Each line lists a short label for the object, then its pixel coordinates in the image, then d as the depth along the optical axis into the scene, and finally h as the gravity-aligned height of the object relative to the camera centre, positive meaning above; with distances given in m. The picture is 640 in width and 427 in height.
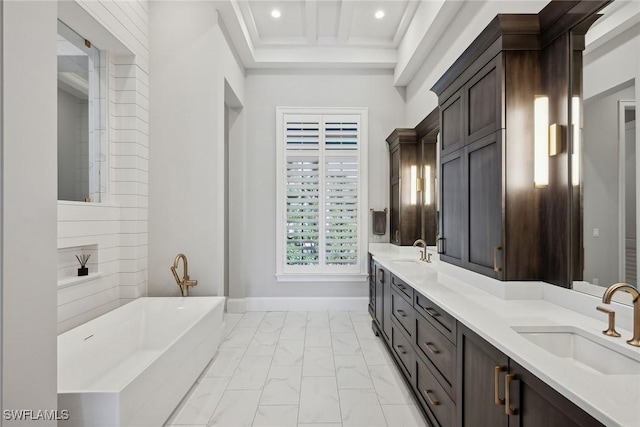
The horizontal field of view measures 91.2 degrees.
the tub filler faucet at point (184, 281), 2.97 -0.62
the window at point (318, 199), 4.40 +0.23
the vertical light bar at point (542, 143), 1.72 +0.40
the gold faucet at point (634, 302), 1.11 -0.31
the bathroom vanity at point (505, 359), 0.87 -0.52
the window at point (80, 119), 2.53 +0.83
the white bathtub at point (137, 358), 1.42 -0.92
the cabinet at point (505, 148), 1.76 +0.39
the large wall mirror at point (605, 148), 1.29 +0.31
